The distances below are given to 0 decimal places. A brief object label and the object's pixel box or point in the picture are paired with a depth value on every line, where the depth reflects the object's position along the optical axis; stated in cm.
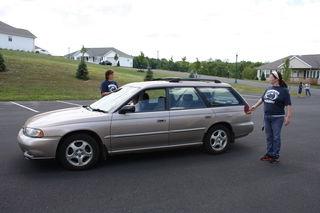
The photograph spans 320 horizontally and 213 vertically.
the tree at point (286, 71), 4388
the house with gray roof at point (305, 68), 6662
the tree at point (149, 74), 3865
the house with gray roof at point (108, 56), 9794
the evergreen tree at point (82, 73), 3362
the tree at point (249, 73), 9106
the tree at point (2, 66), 2993
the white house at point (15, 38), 6675
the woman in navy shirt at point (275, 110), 653
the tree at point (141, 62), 8582
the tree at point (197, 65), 7475
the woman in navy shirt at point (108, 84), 872
